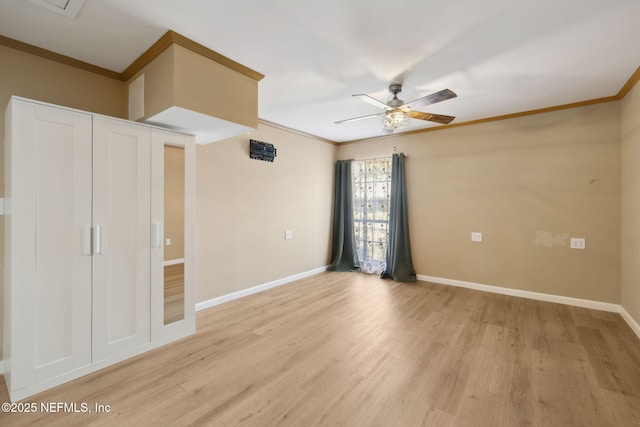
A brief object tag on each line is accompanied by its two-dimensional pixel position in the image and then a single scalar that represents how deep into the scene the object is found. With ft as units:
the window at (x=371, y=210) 17.03
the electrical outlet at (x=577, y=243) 11.51
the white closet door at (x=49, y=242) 6.09
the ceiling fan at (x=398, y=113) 8.79
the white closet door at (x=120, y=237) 7.16
